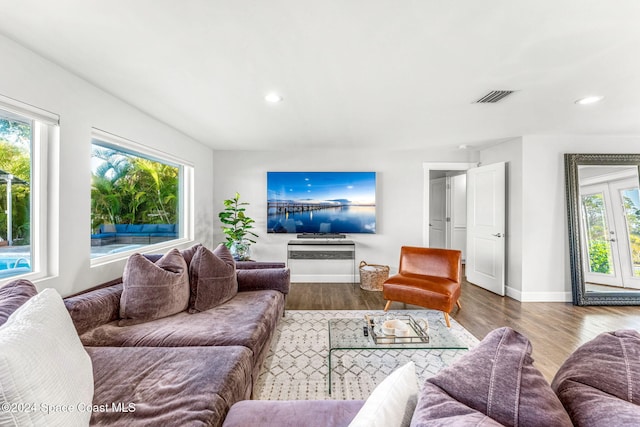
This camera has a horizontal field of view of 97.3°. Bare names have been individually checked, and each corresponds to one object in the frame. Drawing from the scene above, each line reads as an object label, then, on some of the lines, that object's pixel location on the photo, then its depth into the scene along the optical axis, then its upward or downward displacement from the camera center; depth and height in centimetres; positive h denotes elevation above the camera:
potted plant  419 -19
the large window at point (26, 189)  178 +19
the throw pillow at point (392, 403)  71 -52
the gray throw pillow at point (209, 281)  225 -54
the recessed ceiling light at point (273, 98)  246 +106
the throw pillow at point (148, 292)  198 -55
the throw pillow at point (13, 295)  120 -37
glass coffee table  188 -87
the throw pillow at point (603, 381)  57 -39
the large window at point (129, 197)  250 +22
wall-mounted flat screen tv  464 +23
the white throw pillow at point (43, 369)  77 -48
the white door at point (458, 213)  610 +5
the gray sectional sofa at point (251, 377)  63 -72
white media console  459 -76
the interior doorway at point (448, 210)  611 +13
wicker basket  425 -93
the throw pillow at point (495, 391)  60 -41
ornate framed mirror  364 -16
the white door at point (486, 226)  402 -17
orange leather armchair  297 -76
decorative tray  196 -86
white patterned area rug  194 -119
